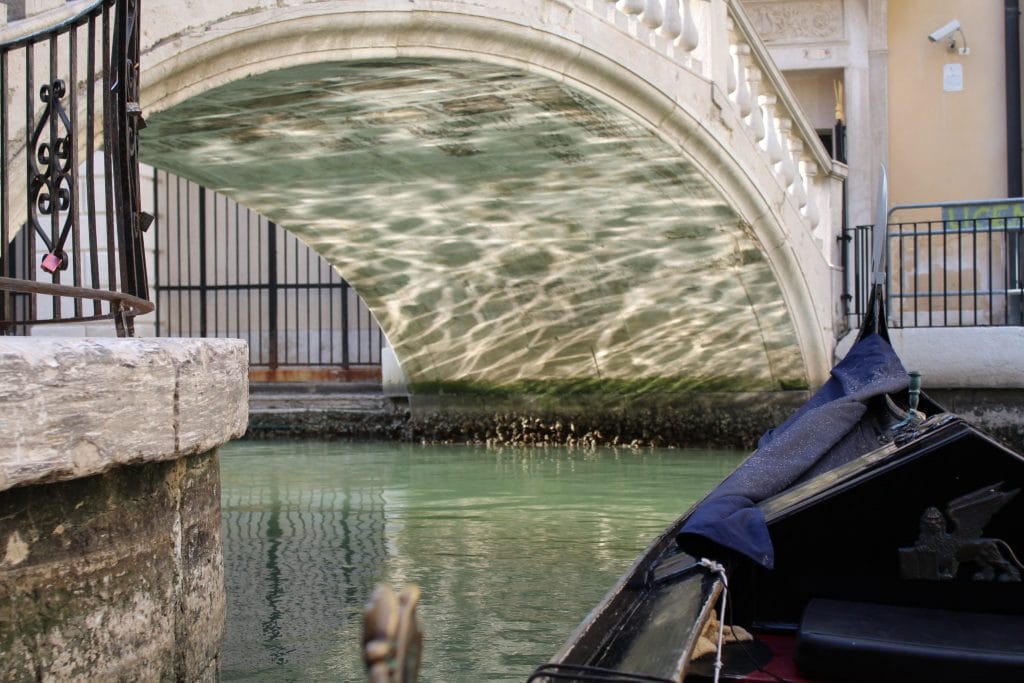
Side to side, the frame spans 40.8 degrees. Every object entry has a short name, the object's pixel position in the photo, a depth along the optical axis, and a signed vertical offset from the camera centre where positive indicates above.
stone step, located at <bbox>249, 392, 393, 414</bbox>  8.96 -0.52
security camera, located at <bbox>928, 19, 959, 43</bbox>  9.38 +1.97
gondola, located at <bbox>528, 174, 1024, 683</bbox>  2.00 -0.43
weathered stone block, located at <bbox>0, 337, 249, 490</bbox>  1.59 -0.10
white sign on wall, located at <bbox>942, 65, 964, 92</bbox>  9.54 +1.68
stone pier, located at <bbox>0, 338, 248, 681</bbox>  1.64 -0.24
